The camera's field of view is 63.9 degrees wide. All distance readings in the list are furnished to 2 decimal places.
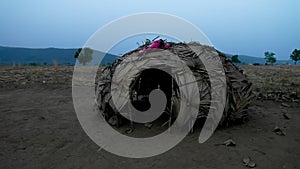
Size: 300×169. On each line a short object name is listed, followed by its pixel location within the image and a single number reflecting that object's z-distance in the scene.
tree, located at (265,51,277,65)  45.80
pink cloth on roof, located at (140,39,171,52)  4.70
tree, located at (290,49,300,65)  36.16
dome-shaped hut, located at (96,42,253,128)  3.92
